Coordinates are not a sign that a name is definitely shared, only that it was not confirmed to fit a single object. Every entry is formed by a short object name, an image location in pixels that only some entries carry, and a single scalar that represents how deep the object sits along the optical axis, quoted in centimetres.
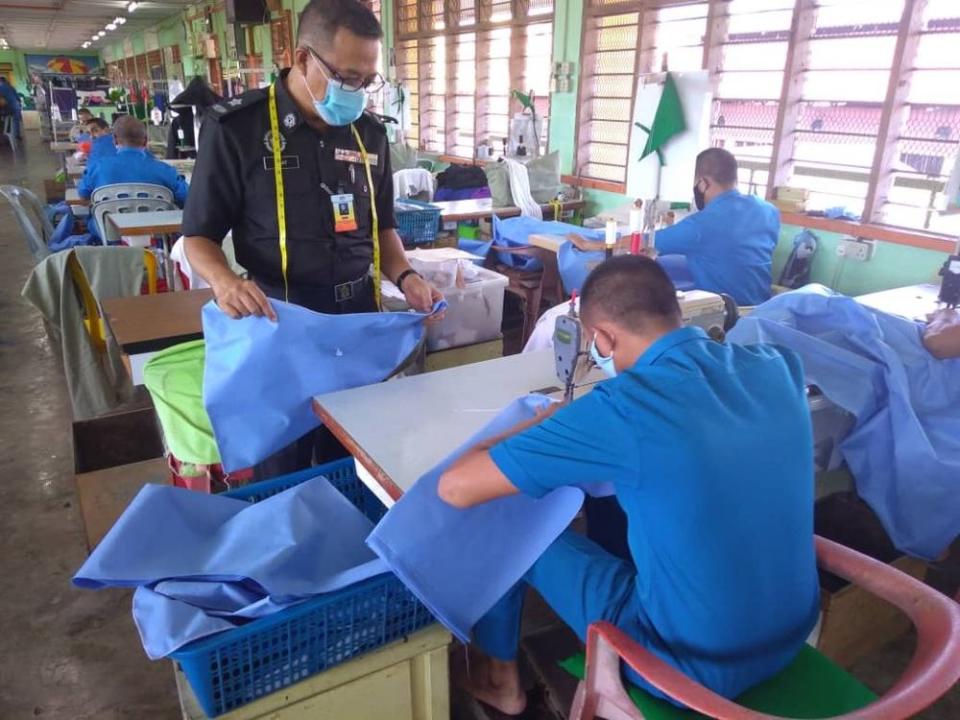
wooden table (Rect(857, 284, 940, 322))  279
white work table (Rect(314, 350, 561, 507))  141
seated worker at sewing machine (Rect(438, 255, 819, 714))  106
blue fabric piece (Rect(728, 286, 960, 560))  188
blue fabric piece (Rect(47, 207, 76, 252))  474
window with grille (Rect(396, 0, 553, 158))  668
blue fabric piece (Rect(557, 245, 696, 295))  372
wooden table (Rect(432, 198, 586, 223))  478
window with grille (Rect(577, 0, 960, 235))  385
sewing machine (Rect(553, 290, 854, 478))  189
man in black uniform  174
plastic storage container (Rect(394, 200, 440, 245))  422
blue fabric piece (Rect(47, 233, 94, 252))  471
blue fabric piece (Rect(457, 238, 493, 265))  460
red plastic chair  96
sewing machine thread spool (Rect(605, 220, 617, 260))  234
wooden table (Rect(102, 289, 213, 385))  222
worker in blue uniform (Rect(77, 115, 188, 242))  476
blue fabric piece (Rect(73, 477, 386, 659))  120
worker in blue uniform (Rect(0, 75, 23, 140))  1537
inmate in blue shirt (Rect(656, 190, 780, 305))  317
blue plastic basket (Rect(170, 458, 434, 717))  118
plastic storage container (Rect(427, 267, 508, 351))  261
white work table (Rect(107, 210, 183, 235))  383
